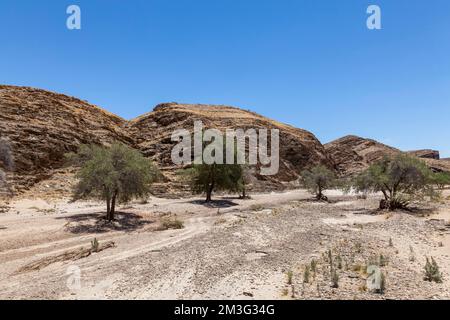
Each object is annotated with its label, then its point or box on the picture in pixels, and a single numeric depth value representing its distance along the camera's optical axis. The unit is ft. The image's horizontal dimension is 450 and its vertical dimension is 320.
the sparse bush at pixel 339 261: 40.75
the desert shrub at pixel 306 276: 34.68
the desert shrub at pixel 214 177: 139.74
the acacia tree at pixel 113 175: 75.31
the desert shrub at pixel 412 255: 46.78
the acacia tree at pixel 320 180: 151.94
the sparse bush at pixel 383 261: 42.73
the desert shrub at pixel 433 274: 36.71
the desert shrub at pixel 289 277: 34.55
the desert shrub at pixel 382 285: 32.09
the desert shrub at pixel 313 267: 38.06
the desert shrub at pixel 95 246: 50.39
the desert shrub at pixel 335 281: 33.73
